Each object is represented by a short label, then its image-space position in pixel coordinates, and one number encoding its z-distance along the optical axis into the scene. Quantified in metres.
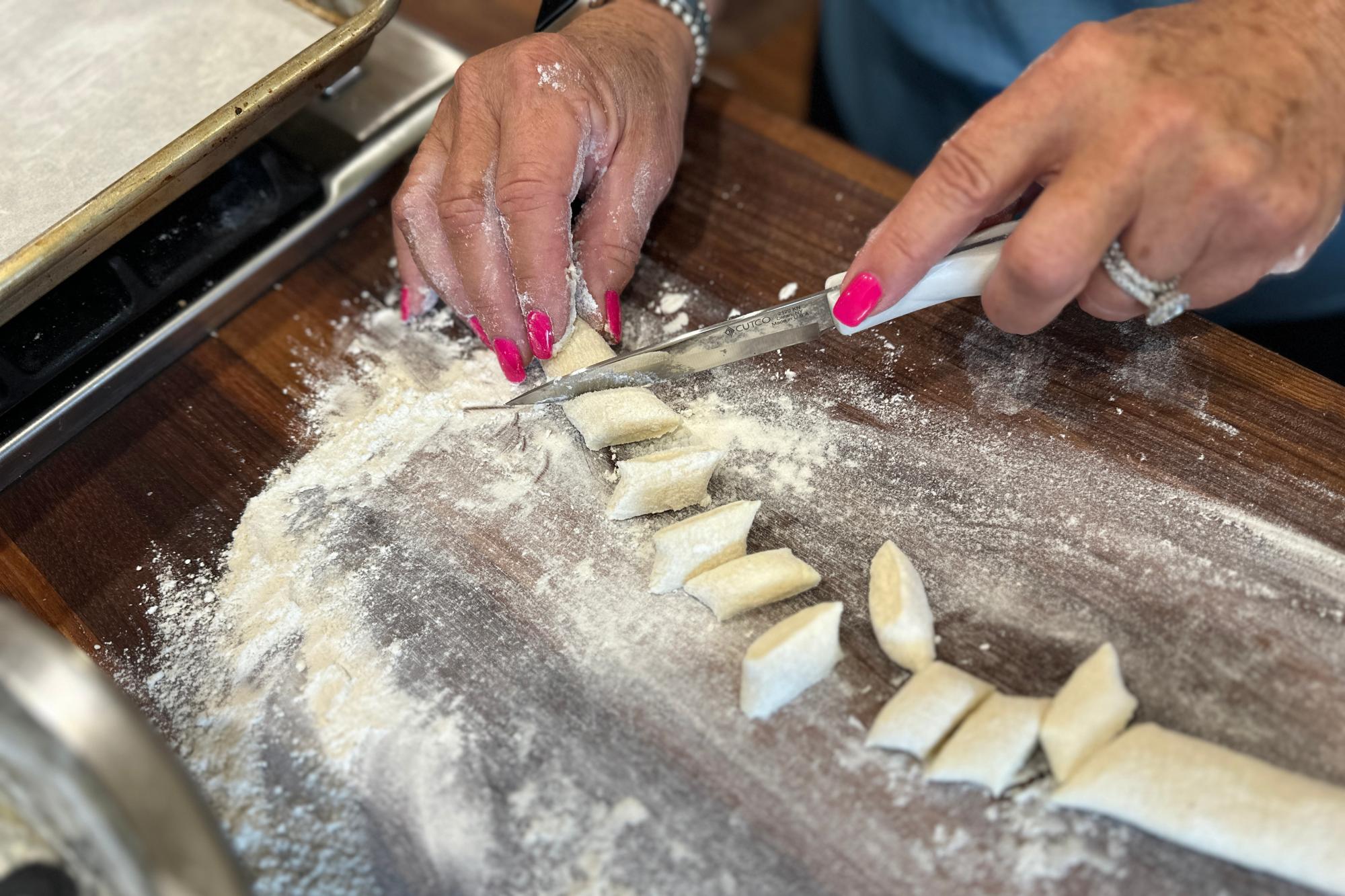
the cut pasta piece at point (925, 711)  0.24
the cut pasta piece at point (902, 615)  0.25
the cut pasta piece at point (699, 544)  0.26
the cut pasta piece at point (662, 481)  0.27
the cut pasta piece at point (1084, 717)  0.23
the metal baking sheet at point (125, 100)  0.28
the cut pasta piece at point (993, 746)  0.23
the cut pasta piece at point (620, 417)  0.29
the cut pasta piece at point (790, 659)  0.24
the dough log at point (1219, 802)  0.22
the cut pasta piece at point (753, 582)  0.26
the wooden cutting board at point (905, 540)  0.24
